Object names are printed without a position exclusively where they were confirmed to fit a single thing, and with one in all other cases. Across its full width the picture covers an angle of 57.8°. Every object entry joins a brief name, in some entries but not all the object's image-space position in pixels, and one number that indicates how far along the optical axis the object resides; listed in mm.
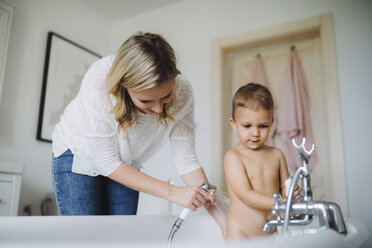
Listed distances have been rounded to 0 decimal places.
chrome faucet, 749
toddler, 991
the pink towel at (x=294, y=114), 2189
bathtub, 748
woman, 967
